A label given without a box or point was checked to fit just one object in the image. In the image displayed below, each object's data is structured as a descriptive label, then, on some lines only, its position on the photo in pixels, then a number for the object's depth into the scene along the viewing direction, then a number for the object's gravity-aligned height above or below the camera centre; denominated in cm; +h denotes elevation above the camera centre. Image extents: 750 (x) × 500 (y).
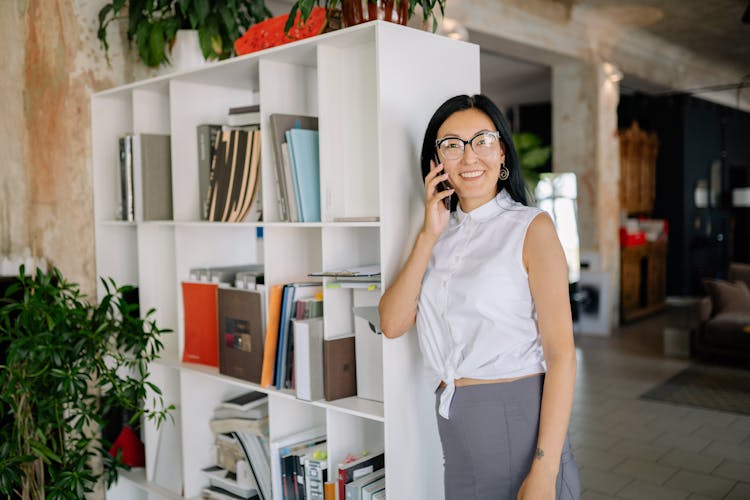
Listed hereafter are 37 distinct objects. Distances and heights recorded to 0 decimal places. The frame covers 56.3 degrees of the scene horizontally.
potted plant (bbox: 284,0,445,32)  219 +68
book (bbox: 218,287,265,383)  269 -43
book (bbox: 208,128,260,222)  268 +19
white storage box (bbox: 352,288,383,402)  228 -42
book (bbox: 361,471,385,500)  225 -87
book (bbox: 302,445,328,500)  245 -90
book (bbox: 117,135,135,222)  325 +23
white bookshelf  214 +2
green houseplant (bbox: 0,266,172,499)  267 -59
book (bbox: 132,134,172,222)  315 +22
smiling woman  181 -27
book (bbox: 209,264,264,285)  304 -21
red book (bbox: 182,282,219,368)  303 -43
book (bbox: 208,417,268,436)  296 -88
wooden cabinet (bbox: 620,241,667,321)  914 -87
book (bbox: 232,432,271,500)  283 -97
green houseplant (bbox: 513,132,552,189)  1082 +101
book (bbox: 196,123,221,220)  292 +30
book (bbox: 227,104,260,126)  279 +44
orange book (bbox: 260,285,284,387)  255 -41
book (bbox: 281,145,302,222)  243 +14
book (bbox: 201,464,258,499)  295 -110
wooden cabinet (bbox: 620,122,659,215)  999 +69
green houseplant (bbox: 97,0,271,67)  334 +97
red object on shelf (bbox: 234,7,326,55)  248 +71
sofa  656 -103
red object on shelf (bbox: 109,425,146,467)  340 -107
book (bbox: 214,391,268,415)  310 -81
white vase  345 +87
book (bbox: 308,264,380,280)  224 -17
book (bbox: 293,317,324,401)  236 -47
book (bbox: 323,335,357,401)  232 -49
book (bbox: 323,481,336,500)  238 -91
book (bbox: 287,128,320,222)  240 +18
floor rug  550 -147
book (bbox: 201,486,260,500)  297 -117
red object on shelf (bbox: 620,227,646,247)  920 -30
